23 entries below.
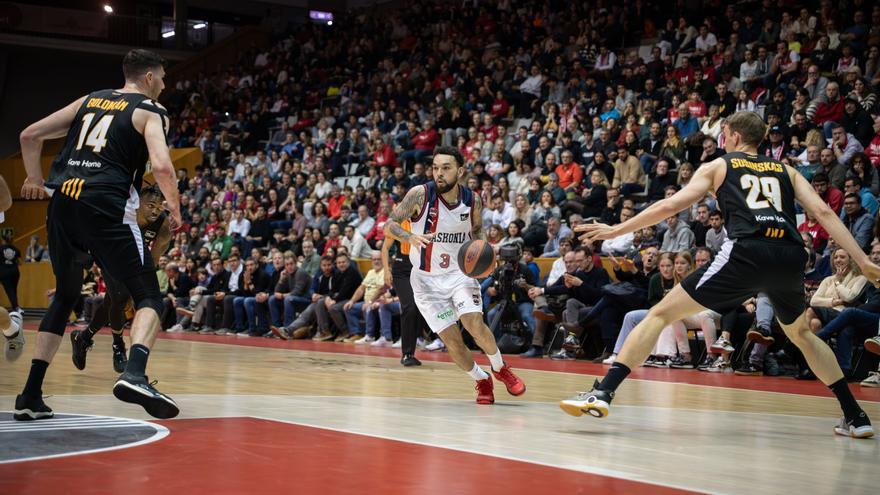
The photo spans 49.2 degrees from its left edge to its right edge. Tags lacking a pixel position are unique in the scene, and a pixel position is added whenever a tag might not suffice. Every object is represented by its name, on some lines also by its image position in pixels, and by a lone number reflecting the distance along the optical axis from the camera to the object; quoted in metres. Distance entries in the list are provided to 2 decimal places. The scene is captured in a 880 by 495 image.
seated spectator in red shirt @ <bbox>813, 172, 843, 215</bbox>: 11.29
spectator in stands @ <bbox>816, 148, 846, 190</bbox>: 11.69
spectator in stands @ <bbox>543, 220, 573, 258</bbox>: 13.46
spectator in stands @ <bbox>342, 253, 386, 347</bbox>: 14.82
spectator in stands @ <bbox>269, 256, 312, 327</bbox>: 16.25
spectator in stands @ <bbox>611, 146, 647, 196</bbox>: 14.21
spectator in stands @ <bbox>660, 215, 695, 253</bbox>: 12.06
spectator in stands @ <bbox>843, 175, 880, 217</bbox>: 10.98
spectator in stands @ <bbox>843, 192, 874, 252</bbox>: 10.65
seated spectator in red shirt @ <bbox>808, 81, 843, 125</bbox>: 13.04
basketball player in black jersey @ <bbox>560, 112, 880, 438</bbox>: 5.21
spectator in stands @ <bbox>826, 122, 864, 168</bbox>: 12.16
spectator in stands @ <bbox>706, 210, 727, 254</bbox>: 11.67
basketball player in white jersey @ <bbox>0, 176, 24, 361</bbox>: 6.37
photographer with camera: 12.62
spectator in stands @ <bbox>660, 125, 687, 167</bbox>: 14.12
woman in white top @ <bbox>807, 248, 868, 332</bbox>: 9.86
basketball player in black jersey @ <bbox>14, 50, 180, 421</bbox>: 4.92
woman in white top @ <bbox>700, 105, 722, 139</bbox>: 13.95
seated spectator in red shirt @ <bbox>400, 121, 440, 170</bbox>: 18.84
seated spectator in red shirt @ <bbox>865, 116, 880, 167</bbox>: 12.10
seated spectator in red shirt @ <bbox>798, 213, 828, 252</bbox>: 11.29
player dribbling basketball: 6.96
